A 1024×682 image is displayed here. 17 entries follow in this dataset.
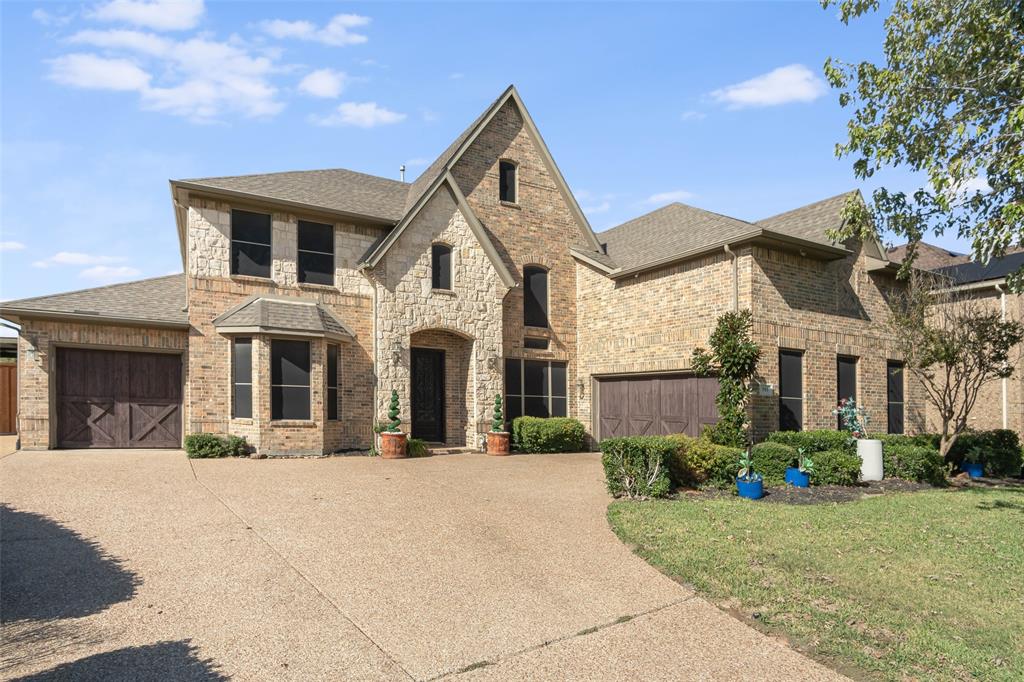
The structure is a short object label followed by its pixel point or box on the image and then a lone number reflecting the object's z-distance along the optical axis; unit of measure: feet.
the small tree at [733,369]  43.52
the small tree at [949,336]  45.73
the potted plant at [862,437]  42.37
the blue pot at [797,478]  38.83
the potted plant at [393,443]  49.47
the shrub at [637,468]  33.76
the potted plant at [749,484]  35.58
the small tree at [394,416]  50.21
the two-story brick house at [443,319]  48.03
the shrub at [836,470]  39.83
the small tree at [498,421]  55.31
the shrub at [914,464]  43.52
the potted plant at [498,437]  54.95
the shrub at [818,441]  43.65
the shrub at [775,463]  40.09
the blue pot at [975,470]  49.62
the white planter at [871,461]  42.34
